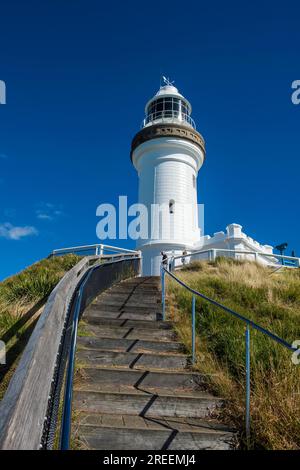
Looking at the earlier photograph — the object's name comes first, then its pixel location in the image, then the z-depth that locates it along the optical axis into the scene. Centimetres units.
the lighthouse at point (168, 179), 2302
